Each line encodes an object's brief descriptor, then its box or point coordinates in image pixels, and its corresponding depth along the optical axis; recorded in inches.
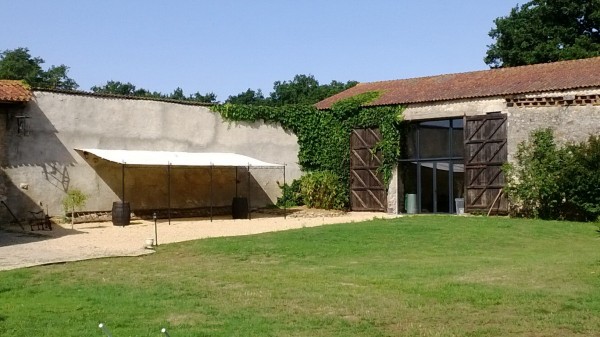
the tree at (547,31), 1181.1
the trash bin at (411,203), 836.0
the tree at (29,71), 1702.6
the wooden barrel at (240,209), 777.6
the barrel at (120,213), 670.5
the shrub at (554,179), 658.8
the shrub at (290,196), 888.3
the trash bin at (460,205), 795.4
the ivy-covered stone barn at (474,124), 701.3
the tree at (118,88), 2032.0
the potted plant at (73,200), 673.6
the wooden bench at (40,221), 637.9
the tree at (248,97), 1920.5
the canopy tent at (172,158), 684.1
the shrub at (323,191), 859.4
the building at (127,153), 666.2
